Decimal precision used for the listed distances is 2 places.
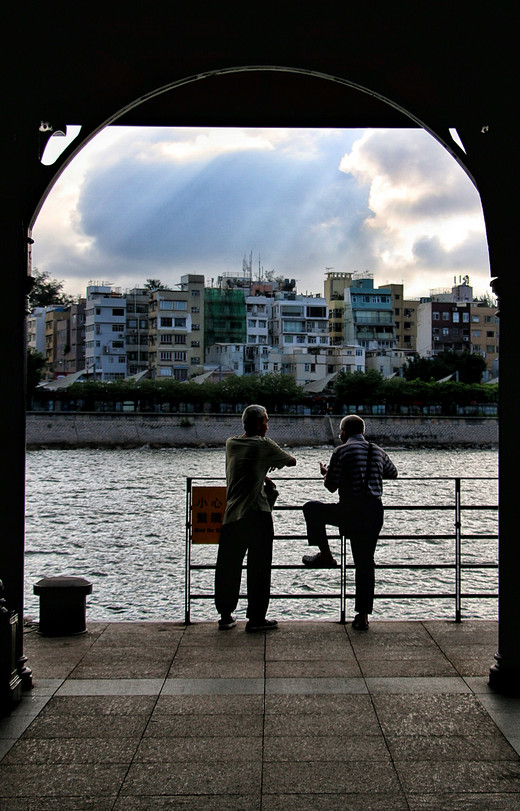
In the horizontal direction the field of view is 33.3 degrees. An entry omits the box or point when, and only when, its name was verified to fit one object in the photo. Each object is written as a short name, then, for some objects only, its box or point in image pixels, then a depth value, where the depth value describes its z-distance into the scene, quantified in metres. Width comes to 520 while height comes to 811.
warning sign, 6.59
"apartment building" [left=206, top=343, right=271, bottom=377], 106.94
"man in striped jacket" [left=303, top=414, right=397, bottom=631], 6.09
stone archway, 4.75
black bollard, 5.97
